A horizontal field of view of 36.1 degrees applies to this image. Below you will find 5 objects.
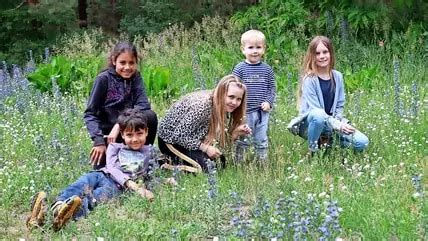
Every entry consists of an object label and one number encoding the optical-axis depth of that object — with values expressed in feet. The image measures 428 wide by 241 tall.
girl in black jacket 17.78
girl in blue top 17.72
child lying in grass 13.89
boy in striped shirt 18.63
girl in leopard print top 17.40
